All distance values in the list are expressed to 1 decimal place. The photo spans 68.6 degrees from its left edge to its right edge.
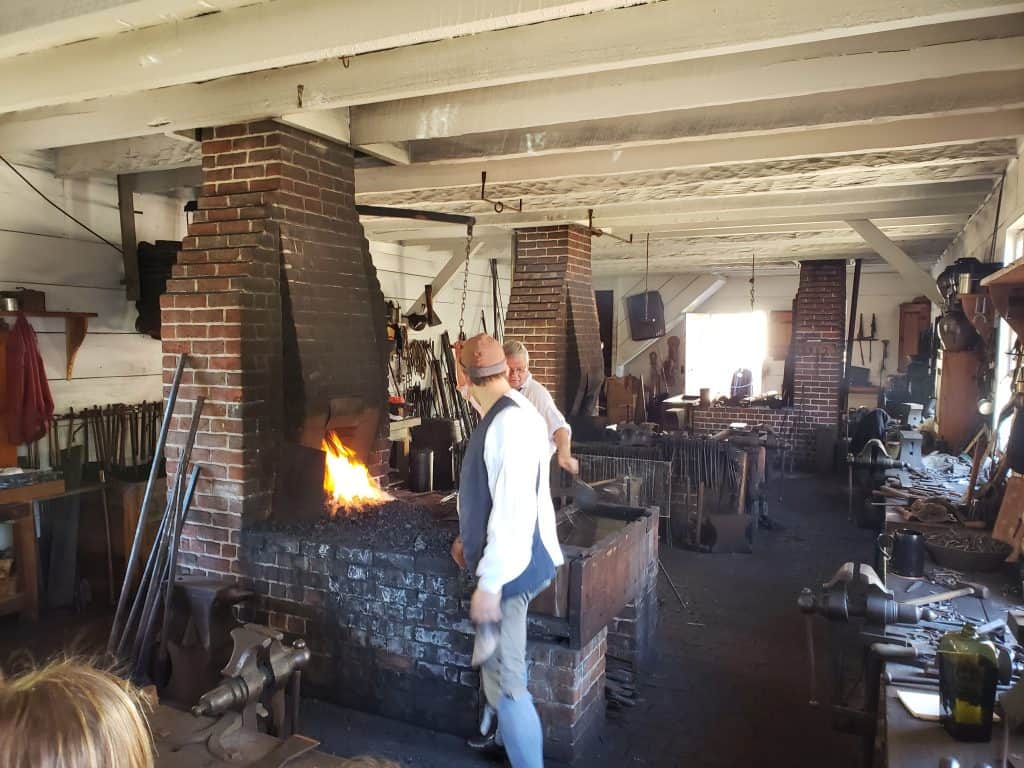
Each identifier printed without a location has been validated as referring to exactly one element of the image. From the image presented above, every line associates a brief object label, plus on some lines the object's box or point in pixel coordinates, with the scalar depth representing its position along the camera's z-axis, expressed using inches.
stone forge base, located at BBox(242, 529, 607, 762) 150.7
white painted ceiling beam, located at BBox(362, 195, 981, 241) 293.6
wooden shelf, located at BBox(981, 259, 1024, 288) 134.9
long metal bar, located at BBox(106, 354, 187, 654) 168.4
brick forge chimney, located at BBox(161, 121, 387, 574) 174.6
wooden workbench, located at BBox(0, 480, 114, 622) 210.5
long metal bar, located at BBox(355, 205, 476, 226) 211.8
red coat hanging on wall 221.6
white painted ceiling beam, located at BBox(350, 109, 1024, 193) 180.4
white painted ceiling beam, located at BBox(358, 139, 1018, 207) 206.2
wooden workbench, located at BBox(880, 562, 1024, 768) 85.3
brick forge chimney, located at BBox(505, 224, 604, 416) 328.2
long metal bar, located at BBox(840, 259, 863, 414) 405.9
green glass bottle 88.8
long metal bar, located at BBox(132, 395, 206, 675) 164.7
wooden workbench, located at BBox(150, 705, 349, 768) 83.5
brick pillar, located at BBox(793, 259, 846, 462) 446.3
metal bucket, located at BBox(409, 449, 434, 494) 229.5
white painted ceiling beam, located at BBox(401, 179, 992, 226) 266.8
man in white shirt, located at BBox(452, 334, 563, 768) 125.3
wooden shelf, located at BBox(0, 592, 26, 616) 210.7
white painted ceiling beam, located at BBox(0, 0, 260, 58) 112.2
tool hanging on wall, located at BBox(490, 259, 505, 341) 494.9
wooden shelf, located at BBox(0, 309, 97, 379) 245.9
